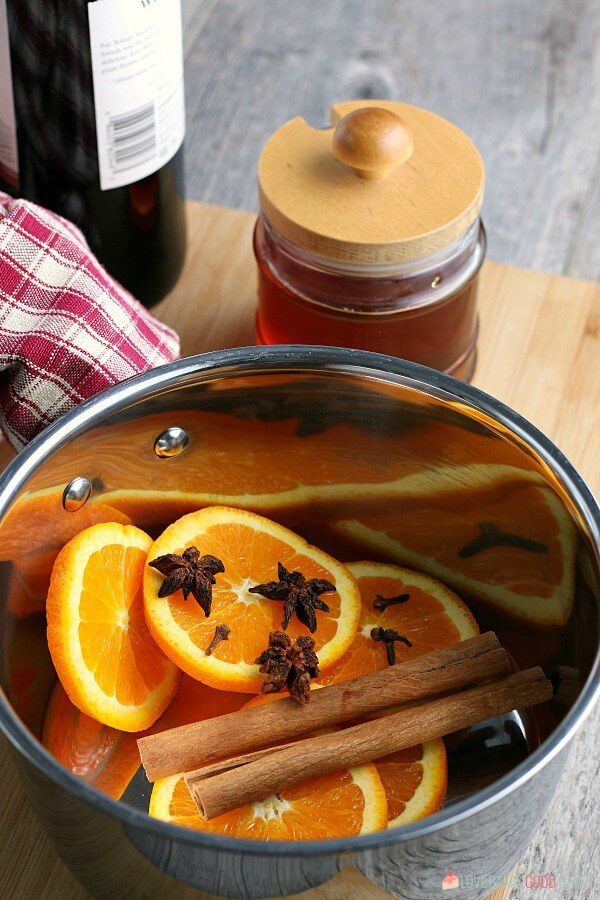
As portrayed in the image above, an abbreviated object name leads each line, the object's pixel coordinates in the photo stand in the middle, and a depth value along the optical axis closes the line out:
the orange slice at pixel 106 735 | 0.64
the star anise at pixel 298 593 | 0.66
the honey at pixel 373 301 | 0.74
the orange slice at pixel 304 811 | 0.58
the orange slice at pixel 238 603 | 0.64
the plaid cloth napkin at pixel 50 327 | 0.70
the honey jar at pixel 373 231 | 0.71
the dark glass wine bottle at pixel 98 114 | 0.71
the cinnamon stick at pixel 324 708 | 0.60
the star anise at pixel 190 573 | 0.65
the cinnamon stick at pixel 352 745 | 0.58
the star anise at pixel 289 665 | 0.62
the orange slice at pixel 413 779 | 0.61
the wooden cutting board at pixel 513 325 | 0.86
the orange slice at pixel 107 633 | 0.62
